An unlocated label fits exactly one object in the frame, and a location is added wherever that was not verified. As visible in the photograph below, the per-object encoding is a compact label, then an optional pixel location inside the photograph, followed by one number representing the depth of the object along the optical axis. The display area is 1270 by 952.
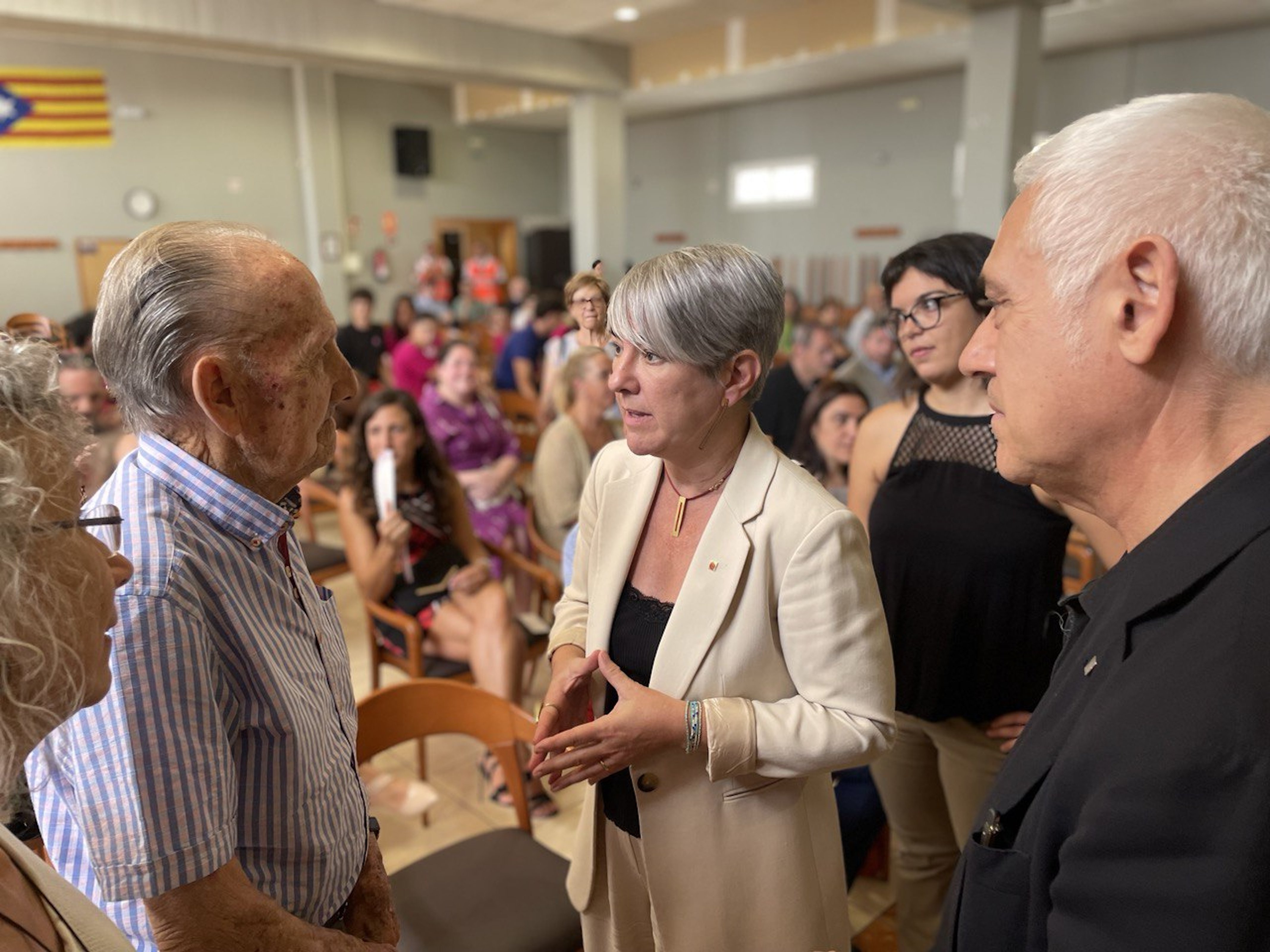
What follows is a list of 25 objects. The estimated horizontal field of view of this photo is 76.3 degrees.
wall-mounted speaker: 12.38
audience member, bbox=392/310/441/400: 6.42
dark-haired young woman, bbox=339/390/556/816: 3.03
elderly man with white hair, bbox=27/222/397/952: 0.89
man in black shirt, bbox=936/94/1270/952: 0.62
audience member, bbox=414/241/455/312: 10.59
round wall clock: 9.89
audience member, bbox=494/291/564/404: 5.80
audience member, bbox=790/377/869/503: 3.20
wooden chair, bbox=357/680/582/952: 1.66
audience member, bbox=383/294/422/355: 9.00
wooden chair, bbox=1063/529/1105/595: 3.01
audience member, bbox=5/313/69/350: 1.41
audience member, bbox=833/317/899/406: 4.80
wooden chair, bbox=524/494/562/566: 3.40
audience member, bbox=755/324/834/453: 4.19
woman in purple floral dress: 4.04
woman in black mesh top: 1.62
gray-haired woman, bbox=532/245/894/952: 1.19
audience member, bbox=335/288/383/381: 8.08
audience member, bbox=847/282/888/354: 7.07
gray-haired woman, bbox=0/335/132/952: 0.70
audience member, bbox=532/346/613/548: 3.35
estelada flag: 8.55
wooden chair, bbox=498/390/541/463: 5.67
